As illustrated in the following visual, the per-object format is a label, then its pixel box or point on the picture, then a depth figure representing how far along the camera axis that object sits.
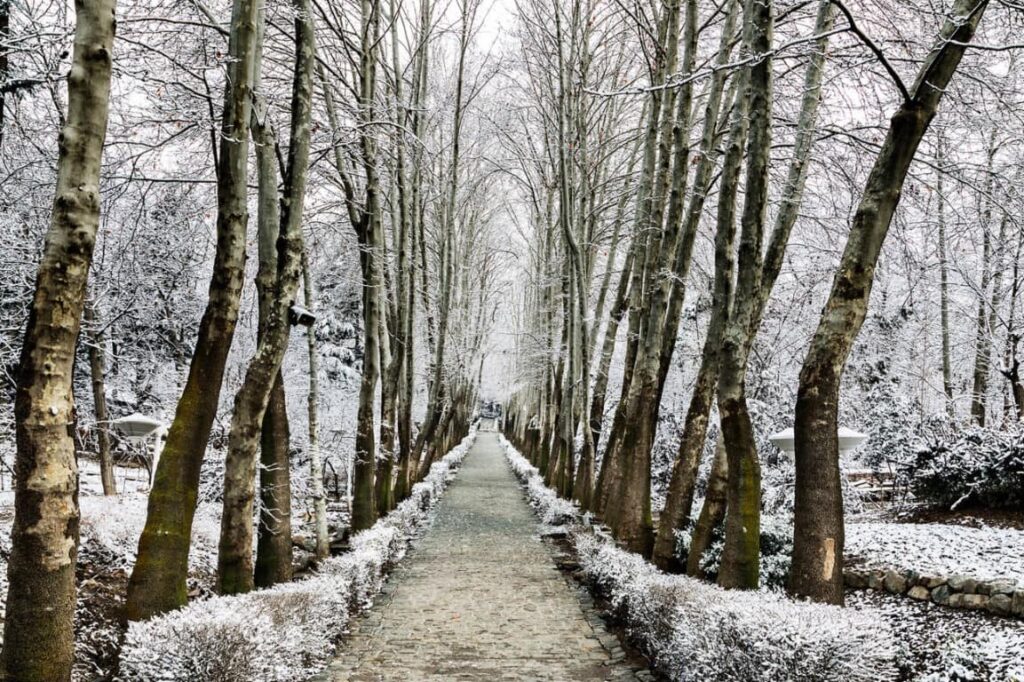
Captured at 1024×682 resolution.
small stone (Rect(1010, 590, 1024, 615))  5.89
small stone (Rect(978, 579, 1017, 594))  6.09
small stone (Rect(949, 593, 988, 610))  6.25
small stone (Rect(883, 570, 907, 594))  7.13
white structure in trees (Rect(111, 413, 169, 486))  10.52
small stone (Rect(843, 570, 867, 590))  7.57
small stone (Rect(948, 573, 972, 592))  6.49
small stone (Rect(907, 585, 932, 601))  6.85
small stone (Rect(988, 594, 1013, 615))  6.00
